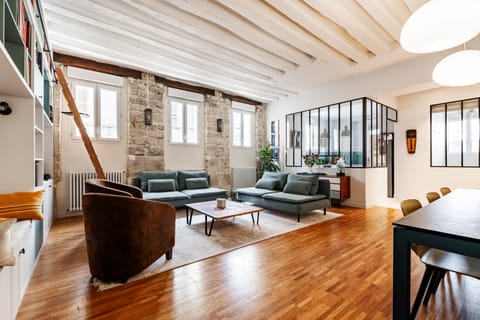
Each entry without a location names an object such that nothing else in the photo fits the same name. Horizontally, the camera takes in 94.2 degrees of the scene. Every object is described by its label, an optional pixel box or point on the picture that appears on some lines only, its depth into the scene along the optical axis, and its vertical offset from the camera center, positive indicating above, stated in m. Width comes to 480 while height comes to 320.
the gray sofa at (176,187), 4.39 -0.61
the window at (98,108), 4.52 +1.10
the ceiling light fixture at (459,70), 2.00 +0.85
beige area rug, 2.44 -1.12
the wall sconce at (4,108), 1.92 +0.45
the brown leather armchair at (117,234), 1.94 -0.67
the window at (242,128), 7.00 +1.01
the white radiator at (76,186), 4.29 -0.51
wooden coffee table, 3.27 -0.80
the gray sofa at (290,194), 4.11 -0.71
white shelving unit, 1.45 +0.33
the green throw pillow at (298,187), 4.49 -0.58
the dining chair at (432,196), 2.25 -0.39
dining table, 1.05 -0.39
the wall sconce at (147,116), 5.16 +1.00
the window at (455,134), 5.09 +0.60
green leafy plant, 7.19 -0.04
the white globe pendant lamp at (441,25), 1.45 +0.93
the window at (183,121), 5.70 +1.02
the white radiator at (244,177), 6.78 -0.55
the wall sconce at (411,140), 5.97 +0.50
